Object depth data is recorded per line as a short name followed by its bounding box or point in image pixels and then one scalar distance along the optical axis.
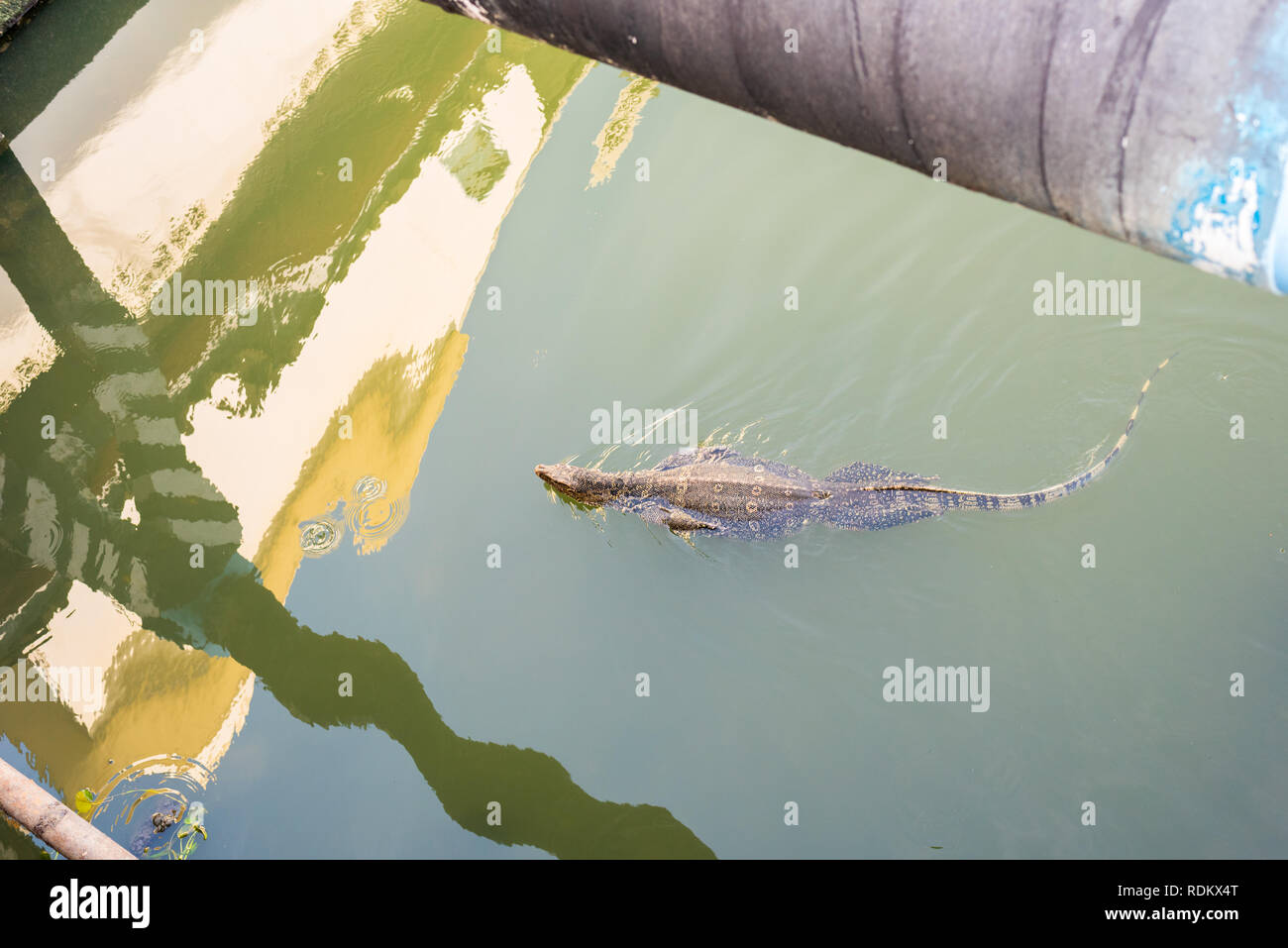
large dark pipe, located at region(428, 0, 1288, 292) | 1.01
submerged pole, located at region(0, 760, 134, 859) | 5.17
